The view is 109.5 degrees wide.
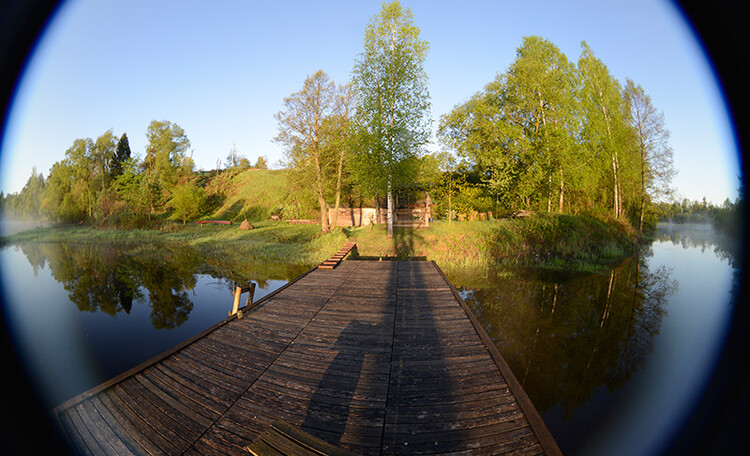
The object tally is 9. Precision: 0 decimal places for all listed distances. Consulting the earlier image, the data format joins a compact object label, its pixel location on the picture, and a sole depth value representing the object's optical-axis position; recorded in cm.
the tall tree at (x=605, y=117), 2262
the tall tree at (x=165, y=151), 4666
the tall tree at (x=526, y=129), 2136
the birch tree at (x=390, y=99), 1802
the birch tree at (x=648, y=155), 2441
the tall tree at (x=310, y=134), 2397
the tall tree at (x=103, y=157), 4227
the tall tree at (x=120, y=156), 4384
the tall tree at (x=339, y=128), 2257
